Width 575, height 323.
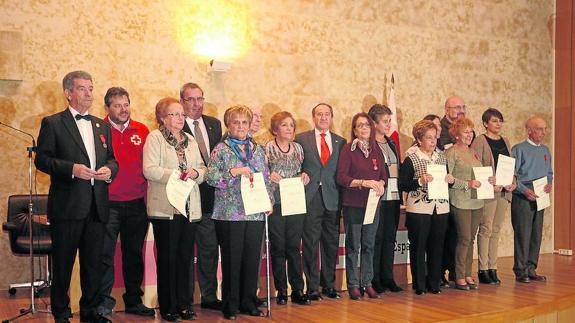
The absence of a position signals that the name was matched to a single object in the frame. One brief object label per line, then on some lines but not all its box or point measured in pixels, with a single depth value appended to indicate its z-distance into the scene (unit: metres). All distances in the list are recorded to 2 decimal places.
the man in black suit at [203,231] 4.63
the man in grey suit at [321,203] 4.98
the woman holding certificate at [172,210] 4.07
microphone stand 4.23
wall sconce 6.45
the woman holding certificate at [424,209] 5.19
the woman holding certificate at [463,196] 5.42
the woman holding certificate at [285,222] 4.71
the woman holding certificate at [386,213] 5.26
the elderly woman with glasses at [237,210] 4.19
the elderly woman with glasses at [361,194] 4.94
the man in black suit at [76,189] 3.81
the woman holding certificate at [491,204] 5.68
